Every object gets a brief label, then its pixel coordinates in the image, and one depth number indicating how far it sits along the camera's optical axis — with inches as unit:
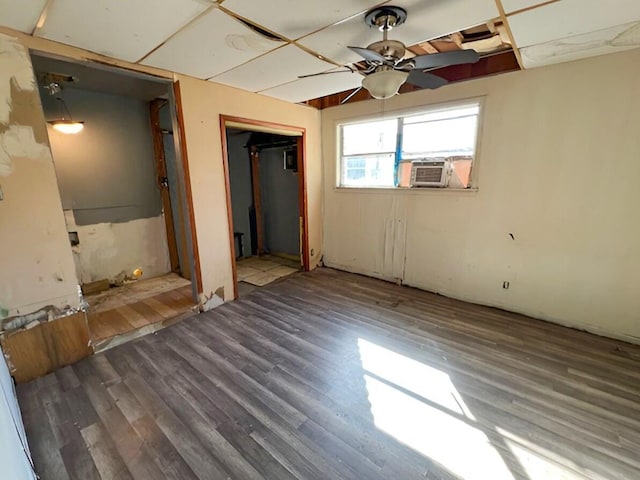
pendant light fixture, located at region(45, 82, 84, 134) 116.2
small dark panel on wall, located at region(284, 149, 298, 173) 191.3
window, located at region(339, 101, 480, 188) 128.0
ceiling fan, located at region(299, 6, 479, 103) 69.2
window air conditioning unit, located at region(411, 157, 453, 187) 132.8
